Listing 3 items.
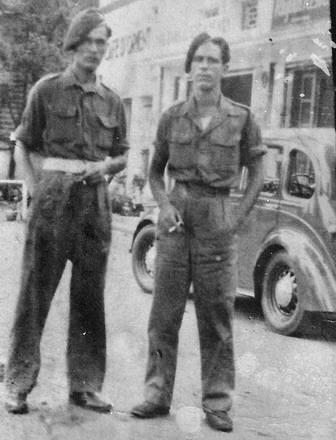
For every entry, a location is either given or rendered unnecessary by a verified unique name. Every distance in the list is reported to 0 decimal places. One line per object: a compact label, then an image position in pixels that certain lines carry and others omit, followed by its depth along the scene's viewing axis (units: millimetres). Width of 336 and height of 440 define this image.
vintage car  6336
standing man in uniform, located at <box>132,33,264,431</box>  4023
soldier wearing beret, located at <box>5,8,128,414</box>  4004
